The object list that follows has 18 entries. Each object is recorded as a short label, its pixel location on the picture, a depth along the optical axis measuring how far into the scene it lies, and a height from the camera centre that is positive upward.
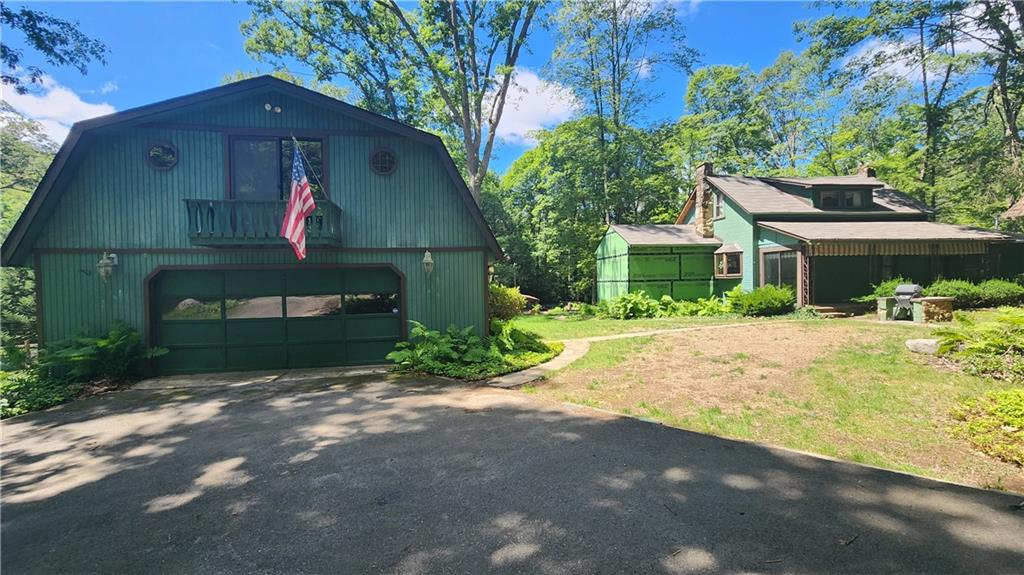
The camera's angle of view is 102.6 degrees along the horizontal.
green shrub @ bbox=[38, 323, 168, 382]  8.16 -1.38
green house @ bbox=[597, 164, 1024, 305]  16.38 +1.22
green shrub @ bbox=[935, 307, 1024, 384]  6.74 -1.37
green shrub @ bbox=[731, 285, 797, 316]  16.53 -1.12
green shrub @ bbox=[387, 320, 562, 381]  8.95 -1.72
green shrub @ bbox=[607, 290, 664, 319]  19.58 -1.44
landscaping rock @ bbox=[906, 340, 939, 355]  8.05 -1.53
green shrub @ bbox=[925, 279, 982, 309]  14.34 -0.80
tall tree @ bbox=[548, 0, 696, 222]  26.53 +14.56
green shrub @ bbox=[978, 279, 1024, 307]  14.50 -0.87
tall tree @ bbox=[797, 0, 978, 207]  16.03 +9.76
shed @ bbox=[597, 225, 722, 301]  20.91 +0.59
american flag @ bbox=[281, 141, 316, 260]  8.05 +1.45
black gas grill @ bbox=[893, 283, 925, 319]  13.01 -0.86
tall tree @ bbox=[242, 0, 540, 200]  19.06 +11.71
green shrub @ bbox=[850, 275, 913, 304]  14.80 -0.67
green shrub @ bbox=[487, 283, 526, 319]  13.46 -0.76
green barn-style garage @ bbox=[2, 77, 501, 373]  8.83 +1.16
